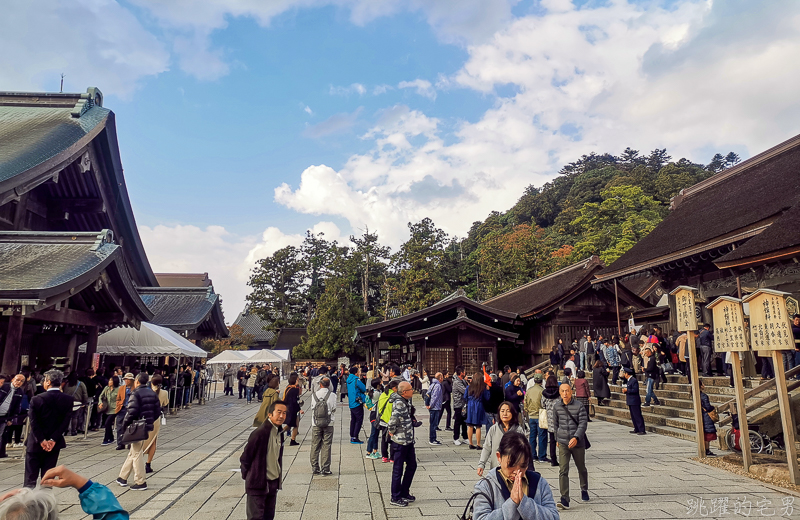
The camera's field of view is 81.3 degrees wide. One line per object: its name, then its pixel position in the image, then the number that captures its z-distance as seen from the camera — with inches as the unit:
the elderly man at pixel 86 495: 77.5
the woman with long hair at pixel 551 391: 288.2
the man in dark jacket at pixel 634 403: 433.1
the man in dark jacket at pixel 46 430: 233.0
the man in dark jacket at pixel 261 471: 178.7
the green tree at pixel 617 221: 1384.1
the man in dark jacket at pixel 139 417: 275.6
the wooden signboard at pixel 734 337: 311.9
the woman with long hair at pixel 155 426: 305.7
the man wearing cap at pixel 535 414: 346.9
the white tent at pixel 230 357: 999.2
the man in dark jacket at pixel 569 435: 242.4
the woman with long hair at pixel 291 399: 361.4
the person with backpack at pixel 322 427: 314.8
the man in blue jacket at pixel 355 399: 418.6
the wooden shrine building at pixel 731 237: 425.4
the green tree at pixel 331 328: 1536.7
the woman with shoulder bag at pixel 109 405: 437.7
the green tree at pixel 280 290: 1953.7
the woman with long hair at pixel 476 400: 389.7
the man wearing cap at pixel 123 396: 436.1
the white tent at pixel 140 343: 640.4
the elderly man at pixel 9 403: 346.6
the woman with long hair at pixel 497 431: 209.7
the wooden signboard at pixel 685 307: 362.3
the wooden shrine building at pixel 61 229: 390.9
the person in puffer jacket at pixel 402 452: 249.4
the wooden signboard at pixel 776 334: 279.6
